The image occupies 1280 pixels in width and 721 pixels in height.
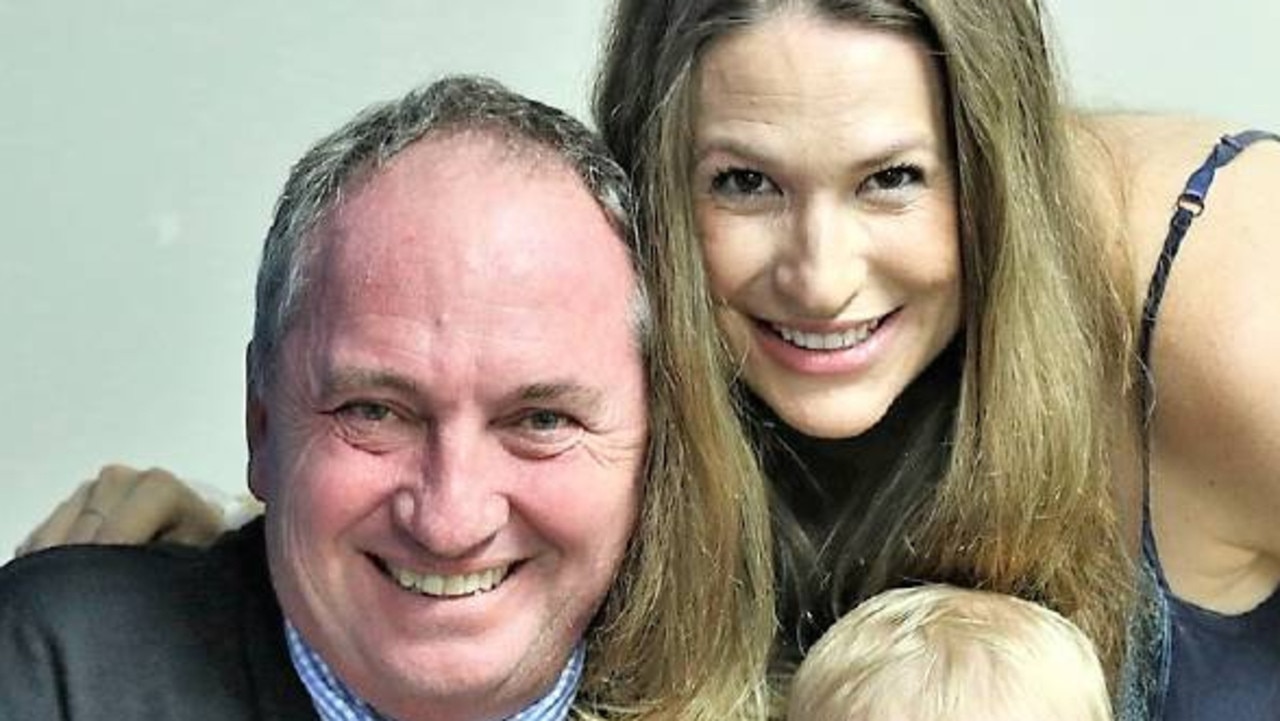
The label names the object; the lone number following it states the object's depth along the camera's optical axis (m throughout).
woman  1.31
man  1.24
